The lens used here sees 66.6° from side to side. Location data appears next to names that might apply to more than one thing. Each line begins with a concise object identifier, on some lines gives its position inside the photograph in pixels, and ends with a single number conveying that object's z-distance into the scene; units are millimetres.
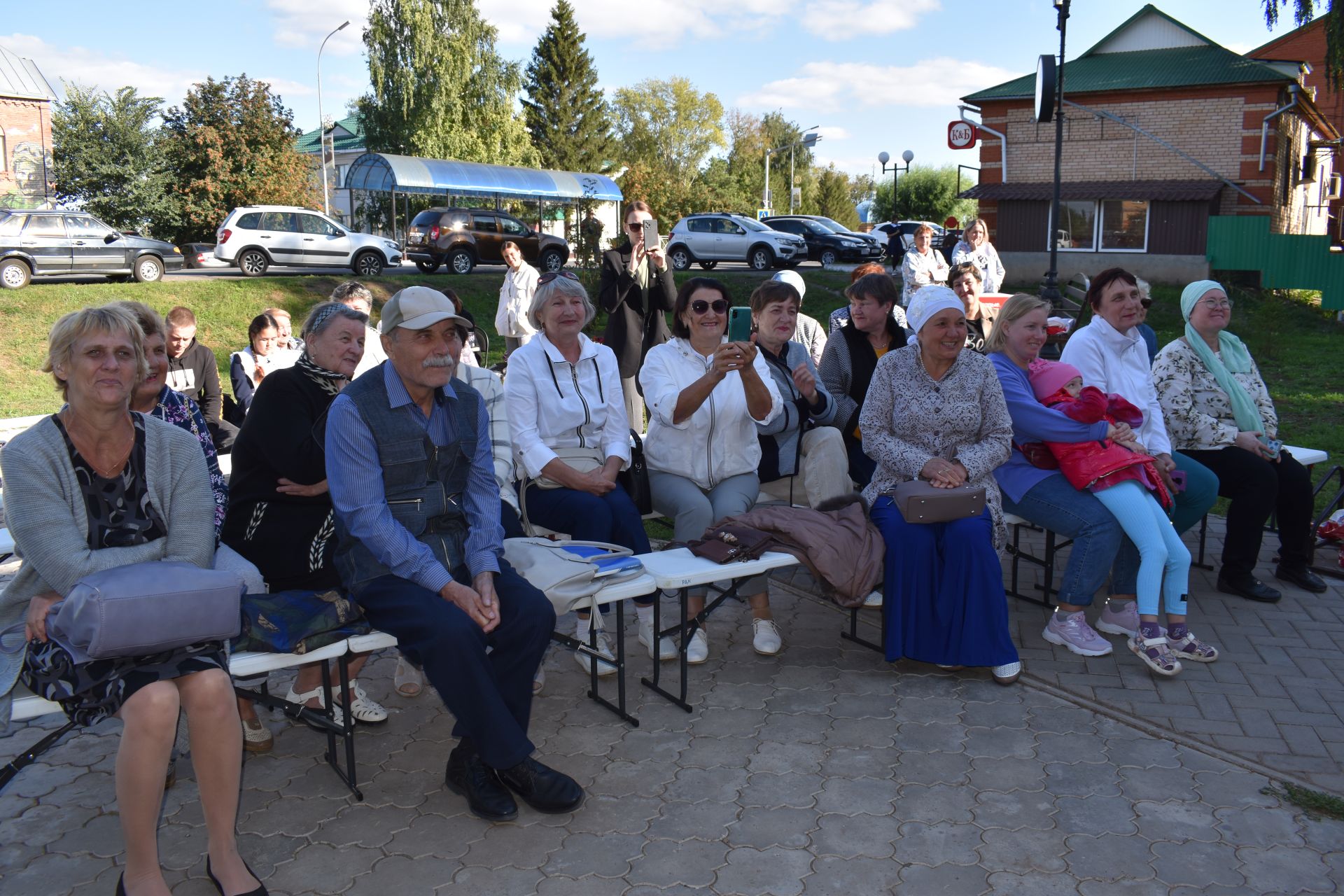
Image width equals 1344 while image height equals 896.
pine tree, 50625
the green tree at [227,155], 28391
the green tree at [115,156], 28484
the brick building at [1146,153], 23438
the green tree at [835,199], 56281
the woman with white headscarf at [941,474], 4234
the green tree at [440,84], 41125
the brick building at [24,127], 34531
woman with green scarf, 5254
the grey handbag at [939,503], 4215
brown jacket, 4227
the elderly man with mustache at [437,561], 3162
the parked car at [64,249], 16984
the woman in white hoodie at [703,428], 4605
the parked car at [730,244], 25766
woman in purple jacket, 4566
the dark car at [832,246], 28062
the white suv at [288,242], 20156
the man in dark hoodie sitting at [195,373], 6133
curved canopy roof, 29453
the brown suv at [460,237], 21859
